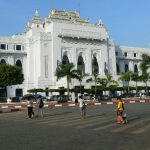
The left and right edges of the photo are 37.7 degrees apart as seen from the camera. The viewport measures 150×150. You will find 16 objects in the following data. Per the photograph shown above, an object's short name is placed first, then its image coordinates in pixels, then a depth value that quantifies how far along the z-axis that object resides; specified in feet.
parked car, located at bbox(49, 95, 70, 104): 114.49
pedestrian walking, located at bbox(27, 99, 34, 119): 57.12
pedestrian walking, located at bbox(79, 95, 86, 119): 52.43
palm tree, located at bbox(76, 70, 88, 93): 144.21
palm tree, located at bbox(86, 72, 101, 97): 163.38
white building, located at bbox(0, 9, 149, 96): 179.60
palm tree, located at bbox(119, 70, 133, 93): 179.99
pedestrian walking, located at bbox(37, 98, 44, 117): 60.02
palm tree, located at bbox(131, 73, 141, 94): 178.49
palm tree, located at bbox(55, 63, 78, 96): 142.17
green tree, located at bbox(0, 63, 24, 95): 140.61
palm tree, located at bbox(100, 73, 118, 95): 166.29
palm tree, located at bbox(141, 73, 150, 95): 176.79
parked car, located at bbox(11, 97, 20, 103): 136.31
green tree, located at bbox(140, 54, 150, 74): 161.66
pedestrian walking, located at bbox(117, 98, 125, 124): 40.84
